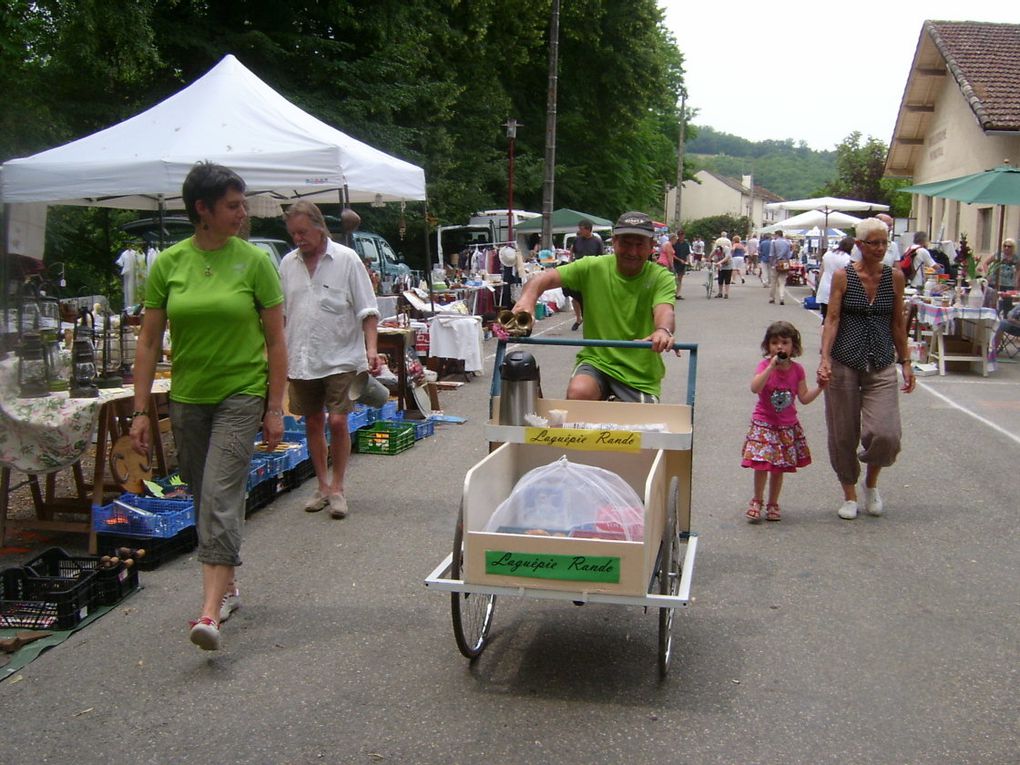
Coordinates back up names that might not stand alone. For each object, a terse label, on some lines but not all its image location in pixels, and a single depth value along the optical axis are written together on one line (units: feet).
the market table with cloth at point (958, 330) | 44.42
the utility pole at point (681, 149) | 207.06
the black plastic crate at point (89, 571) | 16.57
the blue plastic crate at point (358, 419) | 28.68
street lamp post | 87.38
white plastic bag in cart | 12.99
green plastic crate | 28.32
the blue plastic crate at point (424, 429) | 30.43
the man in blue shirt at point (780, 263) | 88.59
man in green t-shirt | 16.58
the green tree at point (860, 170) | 164.45
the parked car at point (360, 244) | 54.75
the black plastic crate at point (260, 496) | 21.92
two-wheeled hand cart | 12.30
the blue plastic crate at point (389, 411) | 30.90
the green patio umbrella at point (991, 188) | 46.65
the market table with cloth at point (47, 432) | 18.38
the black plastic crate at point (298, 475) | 24.06
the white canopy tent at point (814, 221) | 100.94
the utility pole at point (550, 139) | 80.94
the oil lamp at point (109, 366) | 22.53
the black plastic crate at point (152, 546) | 18.44
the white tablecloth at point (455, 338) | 40.83
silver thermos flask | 14.99
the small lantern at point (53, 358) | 20.57
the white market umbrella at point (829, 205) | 98.63
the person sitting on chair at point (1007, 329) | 45.47
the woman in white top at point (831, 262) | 60.13
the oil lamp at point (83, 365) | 21.12
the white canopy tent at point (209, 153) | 27.68
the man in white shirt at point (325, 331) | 21.26
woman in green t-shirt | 14.37
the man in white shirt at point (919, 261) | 63.62
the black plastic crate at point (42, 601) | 15.61
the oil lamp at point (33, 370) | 19.48
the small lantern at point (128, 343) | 25.77
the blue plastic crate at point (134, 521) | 18.75
